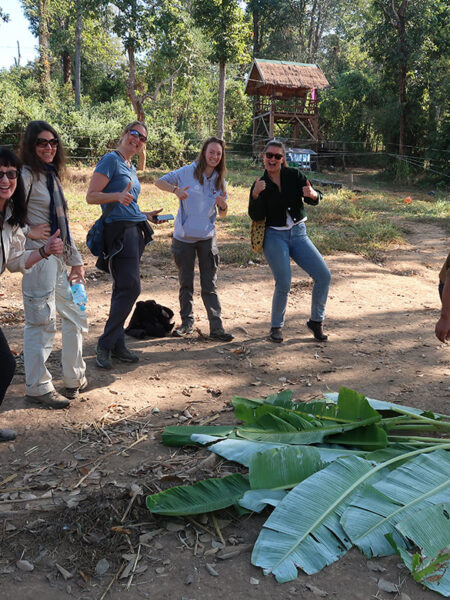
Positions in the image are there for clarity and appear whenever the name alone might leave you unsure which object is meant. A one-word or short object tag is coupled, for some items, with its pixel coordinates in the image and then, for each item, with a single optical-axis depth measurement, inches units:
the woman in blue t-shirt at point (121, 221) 179.0
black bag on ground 234.8
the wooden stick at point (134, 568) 94.3
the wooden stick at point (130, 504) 109.2
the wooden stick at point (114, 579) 91.7
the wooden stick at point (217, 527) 105.9
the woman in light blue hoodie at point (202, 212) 216.5
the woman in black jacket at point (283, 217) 217.8
